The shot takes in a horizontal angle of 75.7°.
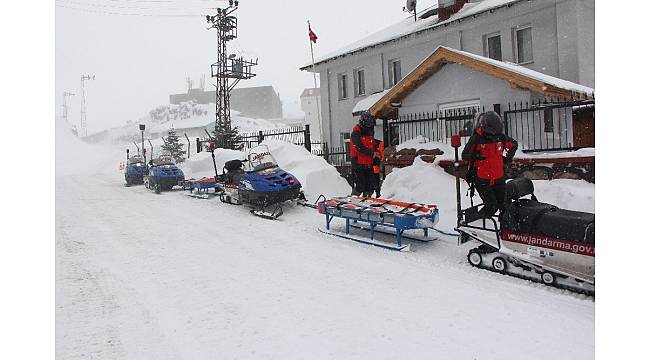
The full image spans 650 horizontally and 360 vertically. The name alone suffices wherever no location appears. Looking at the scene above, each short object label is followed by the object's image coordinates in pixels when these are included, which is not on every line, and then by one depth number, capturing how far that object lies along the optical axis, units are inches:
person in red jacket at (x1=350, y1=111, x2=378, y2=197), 308.7
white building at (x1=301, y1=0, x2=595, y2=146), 450.9
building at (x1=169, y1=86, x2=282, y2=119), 2957.7
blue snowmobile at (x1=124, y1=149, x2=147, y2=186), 658.2
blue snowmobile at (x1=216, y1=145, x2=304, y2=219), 354.9
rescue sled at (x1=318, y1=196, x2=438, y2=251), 231.6
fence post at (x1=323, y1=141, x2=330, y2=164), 607.8
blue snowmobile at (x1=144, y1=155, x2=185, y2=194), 554.3
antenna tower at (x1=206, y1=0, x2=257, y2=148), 991.0
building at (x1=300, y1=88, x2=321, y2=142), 2330.2
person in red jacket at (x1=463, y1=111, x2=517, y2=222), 205.2
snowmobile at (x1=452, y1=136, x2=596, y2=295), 160.4
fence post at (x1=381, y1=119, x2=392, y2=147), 428.8
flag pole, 717.9
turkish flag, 709.9
